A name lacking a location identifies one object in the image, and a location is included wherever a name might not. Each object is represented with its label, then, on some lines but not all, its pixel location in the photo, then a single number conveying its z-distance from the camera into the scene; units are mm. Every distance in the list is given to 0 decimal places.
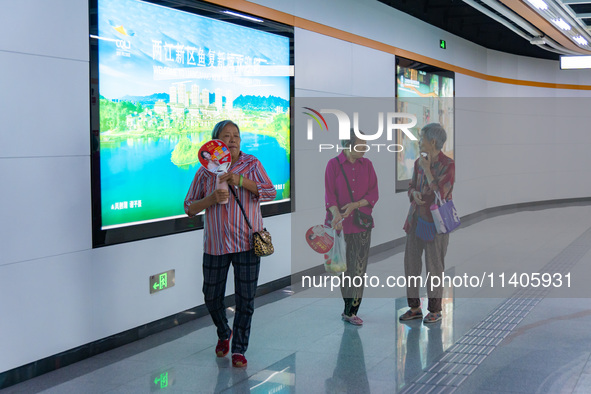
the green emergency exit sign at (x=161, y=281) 5078
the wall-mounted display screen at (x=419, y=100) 9906
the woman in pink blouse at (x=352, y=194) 5113
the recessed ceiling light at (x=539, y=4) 8375
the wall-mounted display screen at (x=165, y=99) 4602
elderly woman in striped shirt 4117
